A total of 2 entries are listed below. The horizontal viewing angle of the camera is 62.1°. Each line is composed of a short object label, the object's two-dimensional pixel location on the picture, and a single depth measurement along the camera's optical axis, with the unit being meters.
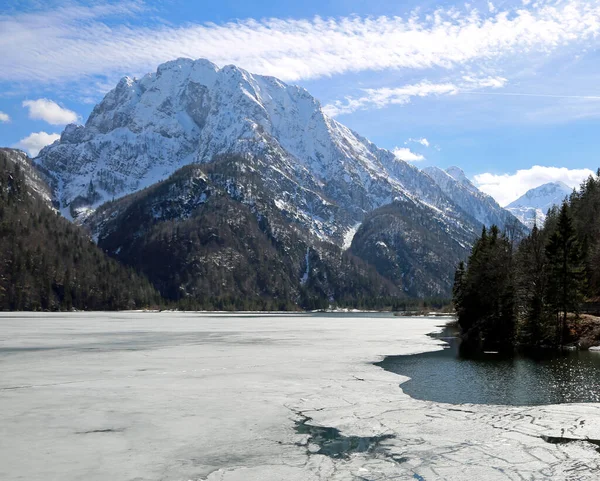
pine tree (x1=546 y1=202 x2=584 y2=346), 59.56
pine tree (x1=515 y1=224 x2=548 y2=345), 63.44
